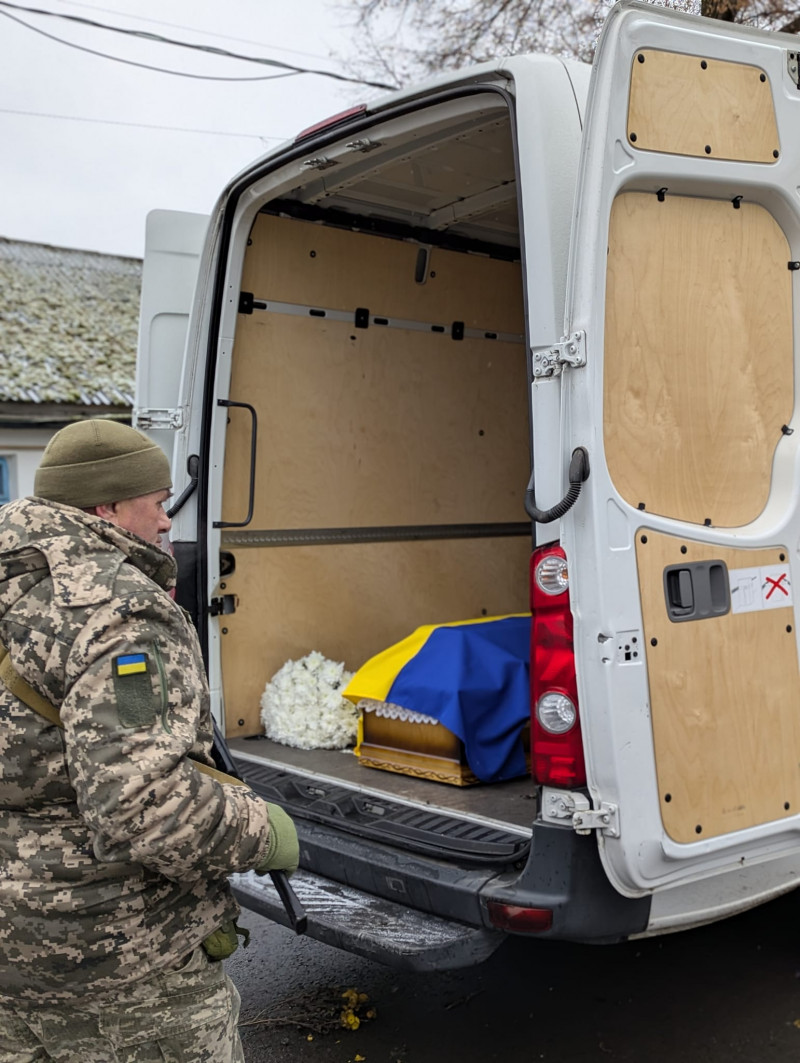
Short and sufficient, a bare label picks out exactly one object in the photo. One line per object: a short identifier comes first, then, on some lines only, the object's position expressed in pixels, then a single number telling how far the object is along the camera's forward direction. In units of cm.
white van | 254
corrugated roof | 1617
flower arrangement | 418
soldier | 182
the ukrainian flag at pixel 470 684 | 365
